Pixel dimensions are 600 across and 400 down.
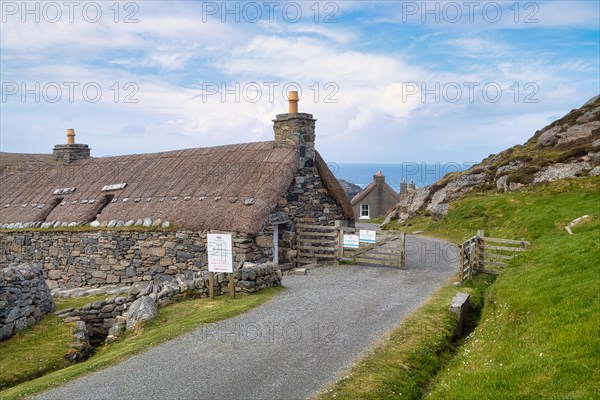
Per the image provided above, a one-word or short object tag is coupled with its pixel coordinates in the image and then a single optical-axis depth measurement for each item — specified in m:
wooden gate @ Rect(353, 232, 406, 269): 18.12
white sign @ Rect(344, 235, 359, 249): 19.01
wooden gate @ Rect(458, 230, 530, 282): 15.88
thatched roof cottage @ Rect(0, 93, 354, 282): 18.67
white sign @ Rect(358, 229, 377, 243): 18.72
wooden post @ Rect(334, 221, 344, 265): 19.43
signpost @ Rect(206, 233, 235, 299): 13.28
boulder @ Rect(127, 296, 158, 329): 12.18
